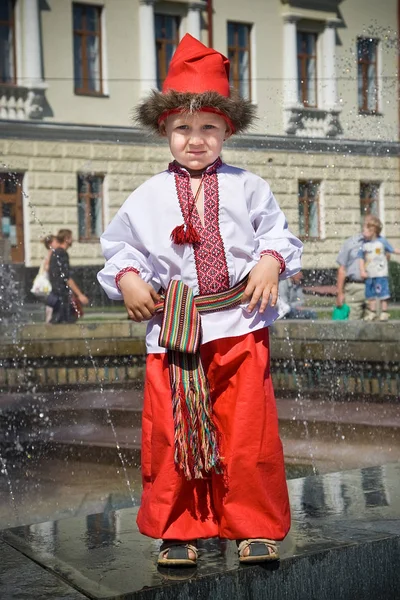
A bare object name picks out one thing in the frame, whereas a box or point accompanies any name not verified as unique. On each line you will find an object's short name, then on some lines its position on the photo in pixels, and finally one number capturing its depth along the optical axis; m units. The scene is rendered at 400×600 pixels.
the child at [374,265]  10.60
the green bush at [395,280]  15.84
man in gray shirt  10.66
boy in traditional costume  2.86
